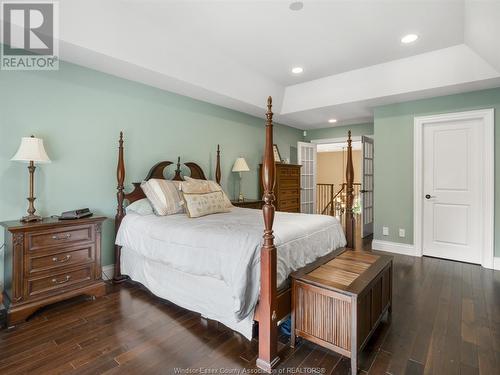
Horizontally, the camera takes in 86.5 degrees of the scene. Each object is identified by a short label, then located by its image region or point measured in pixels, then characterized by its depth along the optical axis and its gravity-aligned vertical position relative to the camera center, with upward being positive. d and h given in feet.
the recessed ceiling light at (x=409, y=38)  10.21 +5.86
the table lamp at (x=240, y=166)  15.38 +1.27
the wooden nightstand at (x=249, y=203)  14.30 -0.87
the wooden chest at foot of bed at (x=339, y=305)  5.60 -2.67
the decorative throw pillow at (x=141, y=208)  10.02 -0.78
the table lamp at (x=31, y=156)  7.80 +0.93
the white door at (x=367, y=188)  17.29 +0.02
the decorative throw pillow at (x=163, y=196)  10.13 -0.33
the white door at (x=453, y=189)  12.56 -0.02
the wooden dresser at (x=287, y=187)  16.60 +0.06
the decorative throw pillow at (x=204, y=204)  9.84 -0.61
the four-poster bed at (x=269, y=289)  5.69 -2.25
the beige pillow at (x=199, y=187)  10.53 +0.03
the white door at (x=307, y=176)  20.04 +0.97
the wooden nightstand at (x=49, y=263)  7.37 -2.30
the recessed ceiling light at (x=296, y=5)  8.30 +5.82
